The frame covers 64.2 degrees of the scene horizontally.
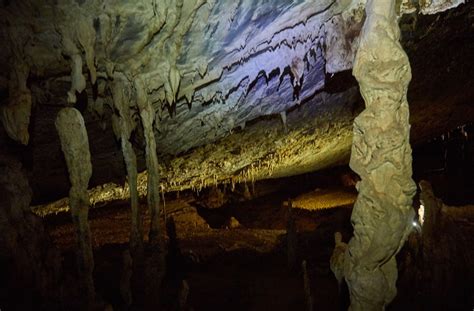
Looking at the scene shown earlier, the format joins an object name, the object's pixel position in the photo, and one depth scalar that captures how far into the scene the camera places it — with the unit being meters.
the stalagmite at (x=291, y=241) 9.49
